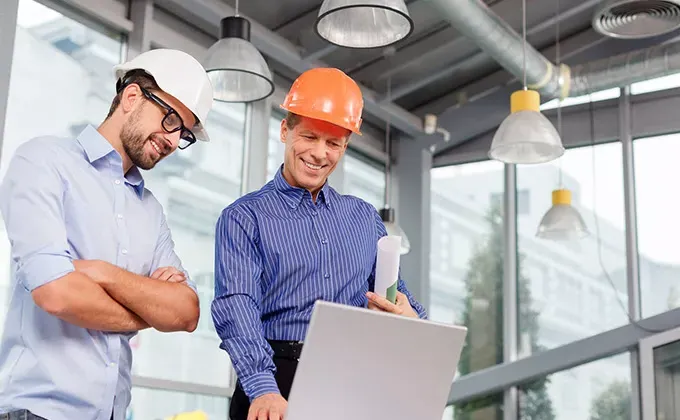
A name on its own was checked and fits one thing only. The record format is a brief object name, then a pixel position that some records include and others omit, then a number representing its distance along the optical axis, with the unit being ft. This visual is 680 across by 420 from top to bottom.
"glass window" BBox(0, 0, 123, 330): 15.15
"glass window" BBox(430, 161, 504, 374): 23.80
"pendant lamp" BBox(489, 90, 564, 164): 14.06
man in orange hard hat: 6.85
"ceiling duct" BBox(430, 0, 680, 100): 17.44
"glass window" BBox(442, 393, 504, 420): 22.85
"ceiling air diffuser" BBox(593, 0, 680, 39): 14.37
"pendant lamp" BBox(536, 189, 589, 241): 19.25
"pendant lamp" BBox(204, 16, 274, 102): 12.79
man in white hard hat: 5.74
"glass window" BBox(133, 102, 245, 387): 17.39
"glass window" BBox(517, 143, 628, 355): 22.25
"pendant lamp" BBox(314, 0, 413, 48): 11.85
